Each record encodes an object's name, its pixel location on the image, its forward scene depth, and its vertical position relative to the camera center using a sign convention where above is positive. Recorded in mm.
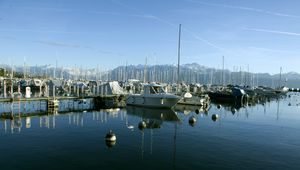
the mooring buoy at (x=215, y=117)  36201 -5426
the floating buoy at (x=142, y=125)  27838 -5272
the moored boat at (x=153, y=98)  41597 -2863
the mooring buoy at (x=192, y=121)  32208 -5409
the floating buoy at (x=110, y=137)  22176 -5401
